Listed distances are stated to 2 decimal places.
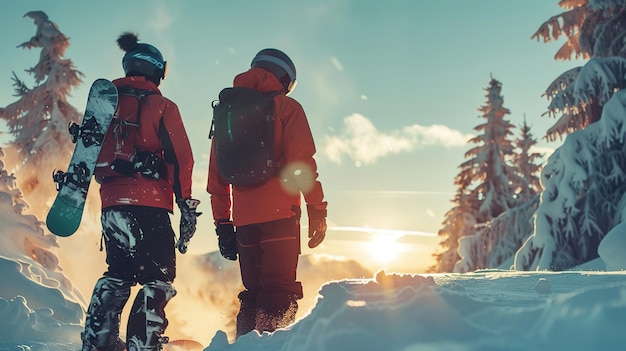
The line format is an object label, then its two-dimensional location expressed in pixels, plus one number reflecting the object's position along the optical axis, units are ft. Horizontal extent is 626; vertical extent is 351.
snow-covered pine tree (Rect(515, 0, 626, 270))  37.24
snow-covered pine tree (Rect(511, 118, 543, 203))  75.25
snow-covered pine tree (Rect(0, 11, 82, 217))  61.36
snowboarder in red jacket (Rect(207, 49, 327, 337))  13.69
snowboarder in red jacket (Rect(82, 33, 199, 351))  13.39
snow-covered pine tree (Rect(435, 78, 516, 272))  73.92
